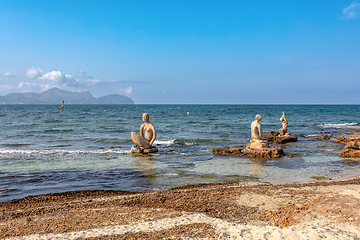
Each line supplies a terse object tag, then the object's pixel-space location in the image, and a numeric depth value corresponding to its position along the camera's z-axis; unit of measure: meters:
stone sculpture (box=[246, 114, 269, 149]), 16.38
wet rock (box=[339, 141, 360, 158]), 15.67
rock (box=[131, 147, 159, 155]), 16.81
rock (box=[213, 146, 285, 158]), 15.84
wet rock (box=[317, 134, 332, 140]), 24.11
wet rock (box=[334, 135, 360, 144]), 20.56
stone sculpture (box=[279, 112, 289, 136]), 24.08
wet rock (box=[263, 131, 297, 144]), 22.08
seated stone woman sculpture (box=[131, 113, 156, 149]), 16.91
